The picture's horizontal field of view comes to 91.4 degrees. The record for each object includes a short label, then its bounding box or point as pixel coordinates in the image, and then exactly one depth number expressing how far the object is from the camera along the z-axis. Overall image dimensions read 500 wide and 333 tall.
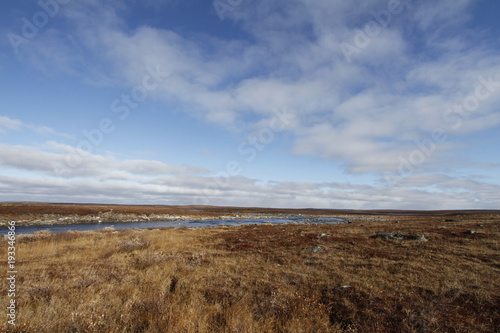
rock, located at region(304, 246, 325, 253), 17.65
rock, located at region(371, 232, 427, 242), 20.87
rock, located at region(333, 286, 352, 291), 9.78
